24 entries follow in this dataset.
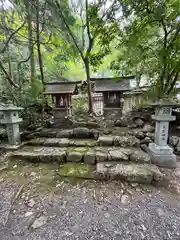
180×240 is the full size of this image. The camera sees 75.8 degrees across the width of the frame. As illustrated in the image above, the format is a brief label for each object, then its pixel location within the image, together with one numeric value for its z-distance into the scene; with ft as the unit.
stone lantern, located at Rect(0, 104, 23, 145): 9.10
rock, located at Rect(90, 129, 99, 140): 11.26
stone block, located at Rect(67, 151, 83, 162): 8.29
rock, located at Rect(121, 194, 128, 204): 5.45
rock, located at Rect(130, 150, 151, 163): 7.80
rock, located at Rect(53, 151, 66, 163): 8.44
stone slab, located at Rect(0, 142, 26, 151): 9.46
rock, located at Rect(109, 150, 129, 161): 7.98
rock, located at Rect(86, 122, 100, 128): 12.67
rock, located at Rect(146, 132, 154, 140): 9.91
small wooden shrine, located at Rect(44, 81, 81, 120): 14.46
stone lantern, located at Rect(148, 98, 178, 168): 7.68
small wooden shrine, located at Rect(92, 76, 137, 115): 14.35
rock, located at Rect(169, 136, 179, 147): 9.69
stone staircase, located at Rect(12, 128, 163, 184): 6.73
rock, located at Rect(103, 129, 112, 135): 11.35
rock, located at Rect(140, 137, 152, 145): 9.60
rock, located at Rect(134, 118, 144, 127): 12.64
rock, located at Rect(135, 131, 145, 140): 10.30
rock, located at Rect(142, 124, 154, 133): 11.00
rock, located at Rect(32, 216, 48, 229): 4.42
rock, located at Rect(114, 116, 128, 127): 13.20
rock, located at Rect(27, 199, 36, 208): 5.30
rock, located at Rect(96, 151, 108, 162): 8.02
